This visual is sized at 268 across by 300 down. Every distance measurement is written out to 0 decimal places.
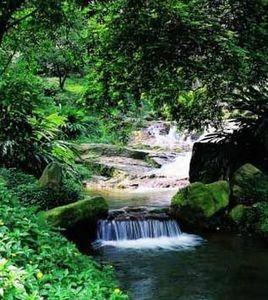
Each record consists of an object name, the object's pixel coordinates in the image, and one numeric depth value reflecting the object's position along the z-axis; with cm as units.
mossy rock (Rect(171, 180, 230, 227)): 1203
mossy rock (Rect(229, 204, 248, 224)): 1195
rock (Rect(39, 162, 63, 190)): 1105
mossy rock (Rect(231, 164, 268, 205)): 1225
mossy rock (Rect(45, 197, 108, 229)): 1005
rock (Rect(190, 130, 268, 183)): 1432
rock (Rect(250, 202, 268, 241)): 1099
